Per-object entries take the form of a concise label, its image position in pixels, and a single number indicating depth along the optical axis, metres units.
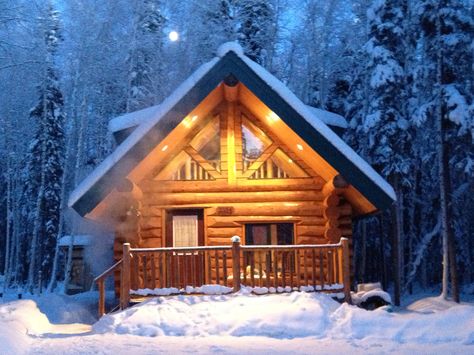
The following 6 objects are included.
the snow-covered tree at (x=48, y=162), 31.15
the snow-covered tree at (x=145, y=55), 27.95
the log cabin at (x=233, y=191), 13.56
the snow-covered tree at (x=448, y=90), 21.81
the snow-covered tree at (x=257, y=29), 28.87
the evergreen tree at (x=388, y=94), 25.86
